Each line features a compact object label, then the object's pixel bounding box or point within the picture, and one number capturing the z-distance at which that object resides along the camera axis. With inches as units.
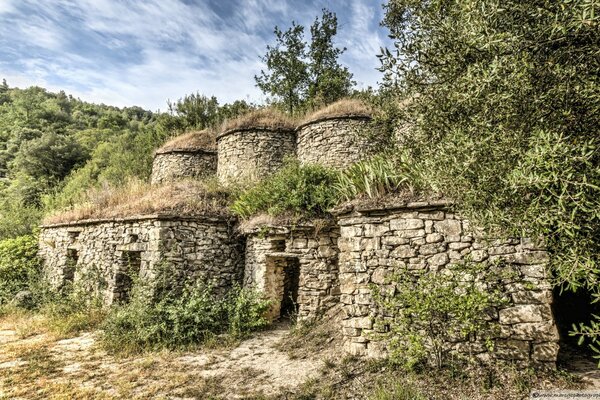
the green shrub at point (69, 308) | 288.8
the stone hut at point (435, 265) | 156.3
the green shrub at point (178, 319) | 240.1
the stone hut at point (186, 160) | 514.0
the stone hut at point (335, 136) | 421.4
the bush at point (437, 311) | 161.8
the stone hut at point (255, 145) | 456.4
